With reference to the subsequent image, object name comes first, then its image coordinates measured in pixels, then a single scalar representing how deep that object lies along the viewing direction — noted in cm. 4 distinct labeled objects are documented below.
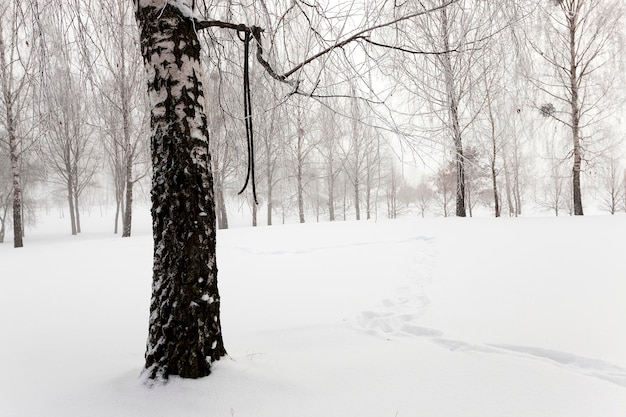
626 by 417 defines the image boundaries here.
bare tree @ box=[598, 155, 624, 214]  2311
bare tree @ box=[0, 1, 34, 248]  965
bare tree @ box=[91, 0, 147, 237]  1049
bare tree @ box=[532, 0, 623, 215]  962
